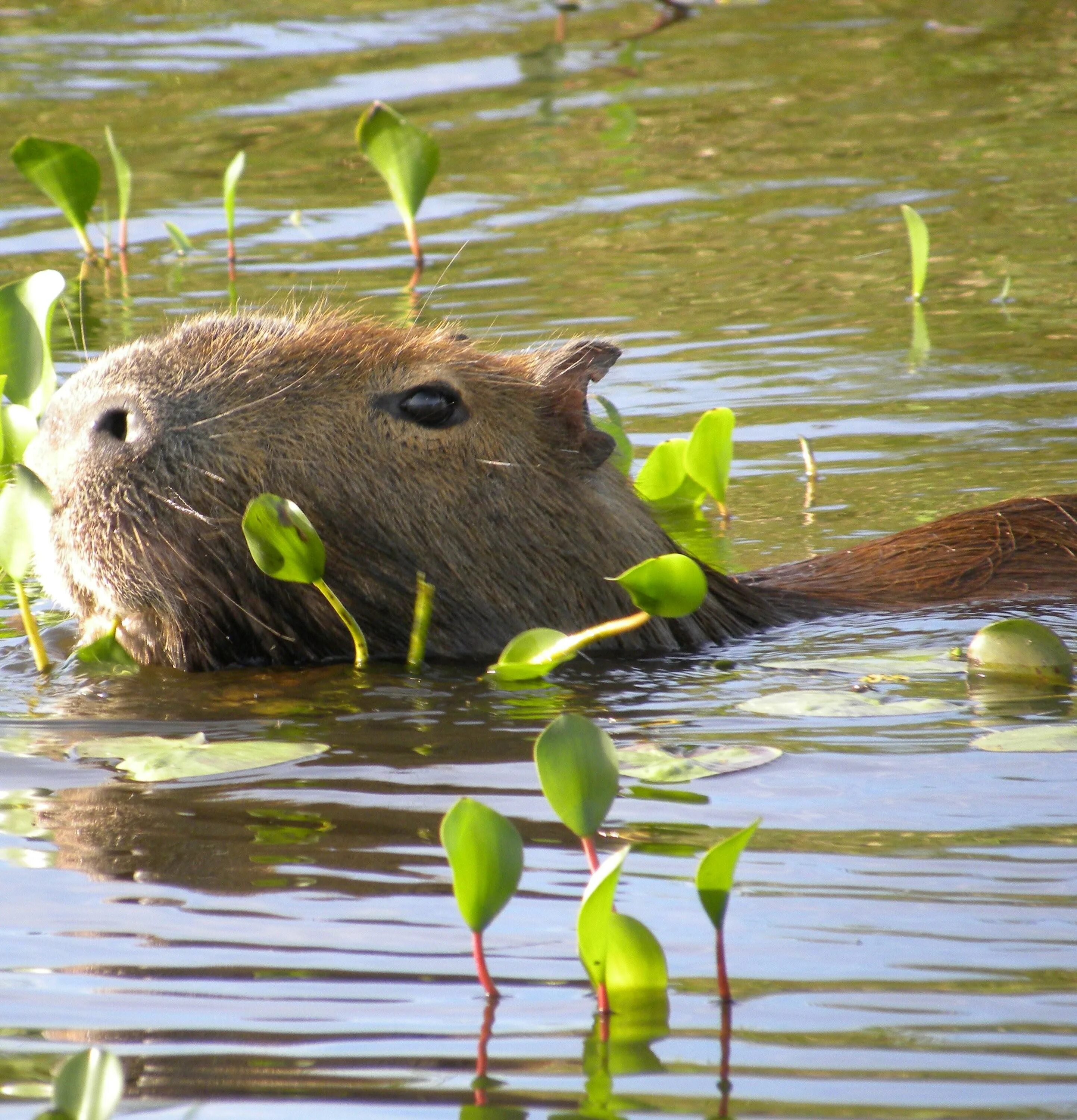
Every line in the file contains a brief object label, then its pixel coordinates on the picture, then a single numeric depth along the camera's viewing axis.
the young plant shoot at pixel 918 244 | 15.99
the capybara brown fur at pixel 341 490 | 8.67
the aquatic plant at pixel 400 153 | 16.67
